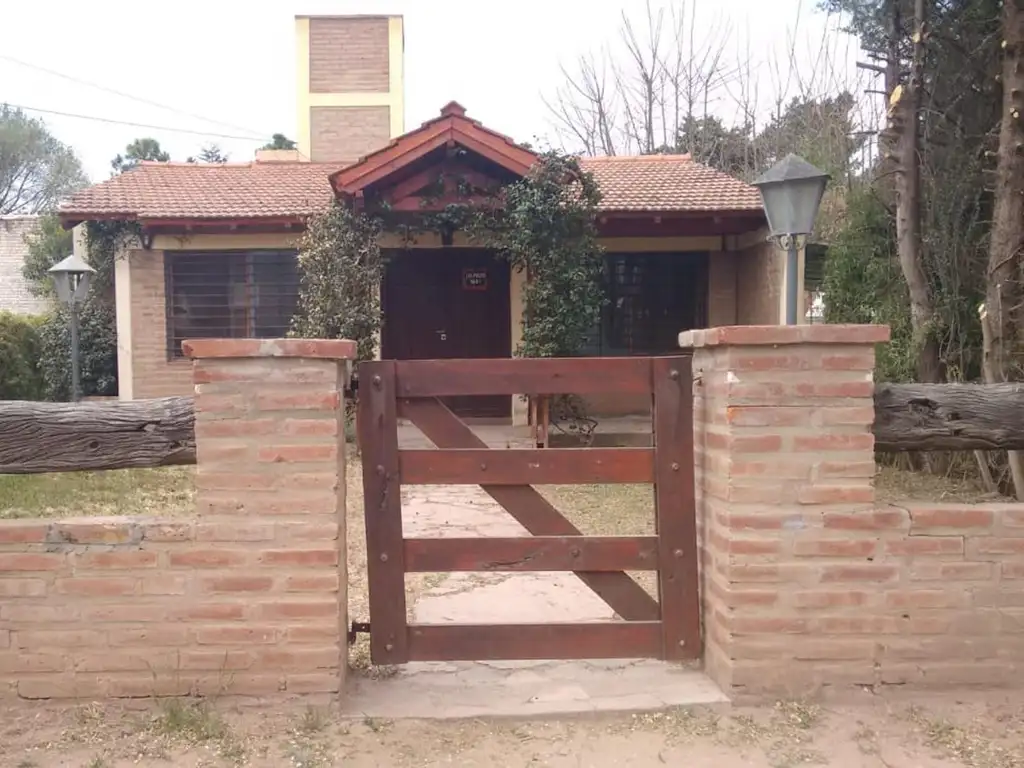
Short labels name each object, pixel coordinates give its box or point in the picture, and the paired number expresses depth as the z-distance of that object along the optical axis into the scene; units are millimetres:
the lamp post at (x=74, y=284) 11375
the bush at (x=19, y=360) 13086
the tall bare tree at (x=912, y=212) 8422
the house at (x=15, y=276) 21938
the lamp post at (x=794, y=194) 5699
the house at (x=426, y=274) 11180
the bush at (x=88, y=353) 12961
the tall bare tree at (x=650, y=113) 19703
